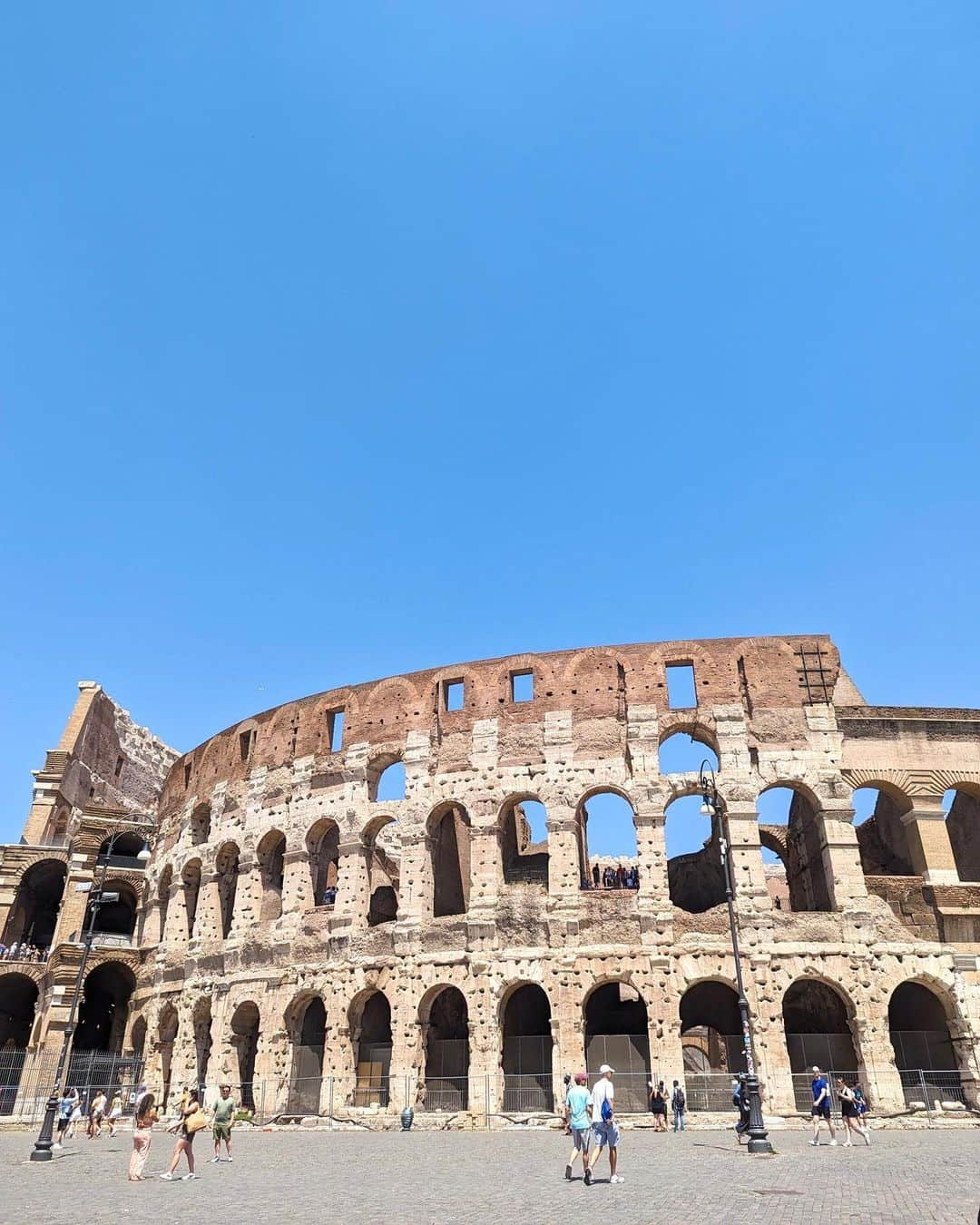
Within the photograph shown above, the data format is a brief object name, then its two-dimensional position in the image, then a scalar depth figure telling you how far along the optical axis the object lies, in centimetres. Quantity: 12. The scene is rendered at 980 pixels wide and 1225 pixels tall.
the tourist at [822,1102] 1677
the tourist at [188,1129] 1291
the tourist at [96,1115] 2275
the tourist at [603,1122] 1169
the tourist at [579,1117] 1217
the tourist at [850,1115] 1566
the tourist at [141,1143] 1302
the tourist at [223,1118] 1491
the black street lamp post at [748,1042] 1474
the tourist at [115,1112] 2591
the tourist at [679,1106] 2028
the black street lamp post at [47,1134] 1598
